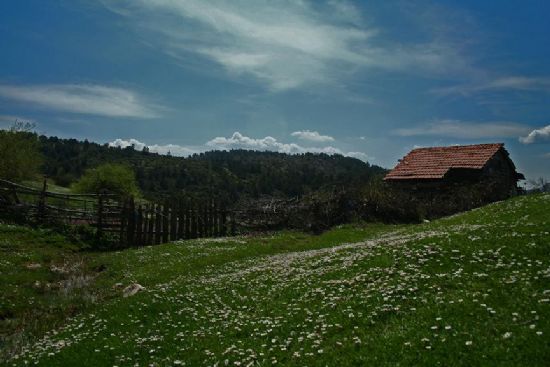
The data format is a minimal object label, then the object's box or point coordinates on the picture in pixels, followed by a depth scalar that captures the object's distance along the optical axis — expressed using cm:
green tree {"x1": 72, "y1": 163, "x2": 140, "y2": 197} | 7769
